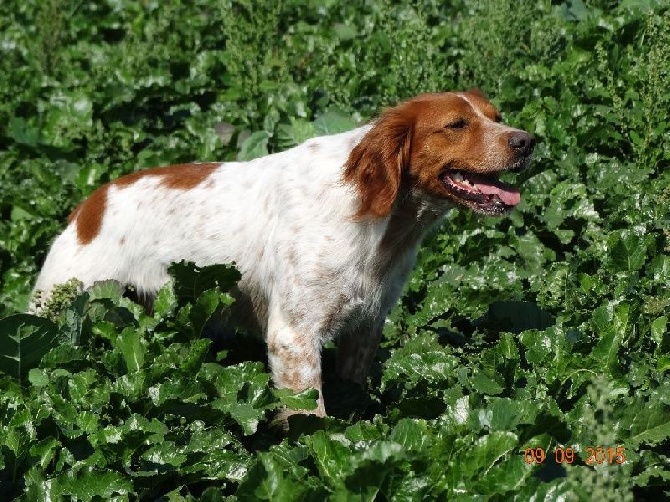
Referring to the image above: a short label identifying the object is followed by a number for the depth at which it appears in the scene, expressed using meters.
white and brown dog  8.75
